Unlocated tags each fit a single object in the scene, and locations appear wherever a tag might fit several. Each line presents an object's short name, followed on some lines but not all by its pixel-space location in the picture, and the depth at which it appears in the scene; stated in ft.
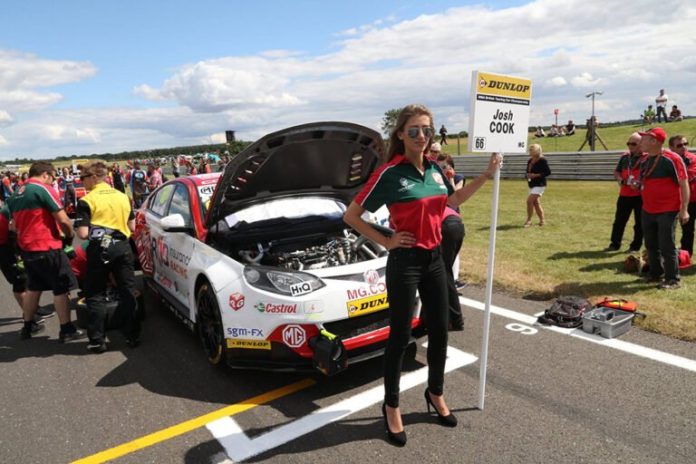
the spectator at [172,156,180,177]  88.23
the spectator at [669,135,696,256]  21.08
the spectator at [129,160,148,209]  54.54
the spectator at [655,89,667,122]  81.51
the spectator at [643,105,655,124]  86.99
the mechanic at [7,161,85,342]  16.26
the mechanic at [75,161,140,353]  15.21
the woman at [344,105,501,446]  9.00
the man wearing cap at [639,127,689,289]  17.74
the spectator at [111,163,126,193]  62.83
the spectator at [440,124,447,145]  96.94
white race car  11.36
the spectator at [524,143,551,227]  32.19
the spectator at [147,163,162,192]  61.94
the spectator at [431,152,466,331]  14.46
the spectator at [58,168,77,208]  42.81
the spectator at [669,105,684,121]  91.26
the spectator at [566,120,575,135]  106.83
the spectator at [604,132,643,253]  23.88
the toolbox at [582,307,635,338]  13.96
